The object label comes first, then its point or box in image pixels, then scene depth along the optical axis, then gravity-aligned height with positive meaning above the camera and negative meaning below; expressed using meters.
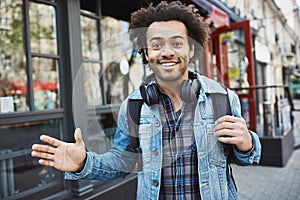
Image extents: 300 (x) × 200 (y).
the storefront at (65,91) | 1.60 +0.09
